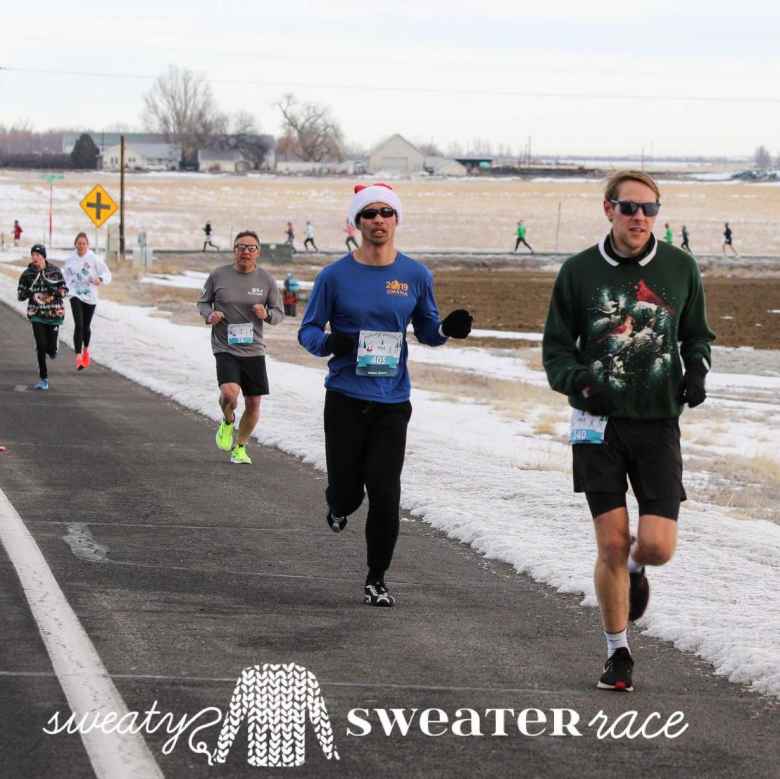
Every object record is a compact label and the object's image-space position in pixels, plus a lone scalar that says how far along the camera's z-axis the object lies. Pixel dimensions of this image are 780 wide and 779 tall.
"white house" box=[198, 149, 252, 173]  193.75
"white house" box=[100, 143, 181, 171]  191.56
